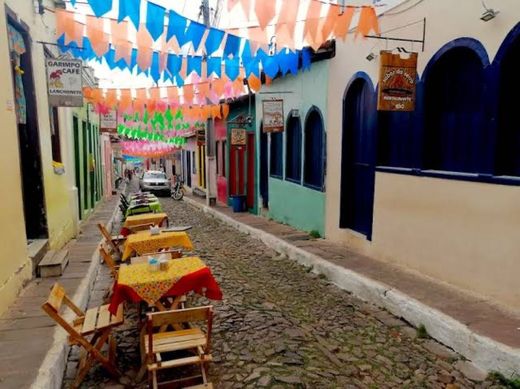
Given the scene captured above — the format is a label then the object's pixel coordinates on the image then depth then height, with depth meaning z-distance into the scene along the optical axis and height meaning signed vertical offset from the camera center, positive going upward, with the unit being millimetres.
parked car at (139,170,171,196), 24453 -2651
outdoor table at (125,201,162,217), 10211 -1749
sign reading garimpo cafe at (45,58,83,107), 7203 +1005
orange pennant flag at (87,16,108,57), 6266 +1628
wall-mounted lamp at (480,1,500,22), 4523 +1389
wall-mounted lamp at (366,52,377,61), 6773 +1374
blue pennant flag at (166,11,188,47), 4855 +1387
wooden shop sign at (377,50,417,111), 5461 +781
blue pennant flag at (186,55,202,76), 7215 +1330
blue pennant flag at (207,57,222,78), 7188 +1295
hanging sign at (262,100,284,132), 10227 +612
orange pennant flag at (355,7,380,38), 4922 +1443
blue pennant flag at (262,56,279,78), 7352 +1350
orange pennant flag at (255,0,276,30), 4375 +1381
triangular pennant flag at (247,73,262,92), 9016 +1262
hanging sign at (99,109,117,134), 16656 +702
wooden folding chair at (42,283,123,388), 3518 -1746
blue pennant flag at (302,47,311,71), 7867 +1625
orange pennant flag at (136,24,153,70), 6227 +1499
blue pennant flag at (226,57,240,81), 7463 +1324
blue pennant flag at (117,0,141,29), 4344 +1384
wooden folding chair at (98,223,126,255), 7341 -1922
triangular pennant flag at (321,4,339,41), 5086 +1489
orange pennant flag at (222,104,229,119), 12955 +971
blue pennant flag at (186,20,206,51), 5227 +1368
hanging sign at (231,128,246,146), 13820 +86
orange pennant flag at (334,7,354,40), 5078 +1466
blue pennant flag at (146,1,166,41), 4555 +1367
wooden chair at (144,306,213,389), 3242 -1744
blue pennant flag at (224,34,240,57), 5753 +1331
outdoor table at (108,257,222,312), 3877 -1385
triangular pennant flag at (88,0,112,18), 4180 +1357
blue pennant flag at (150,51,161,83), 7196 +1279
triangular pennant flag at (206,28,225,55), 5508 +1348
